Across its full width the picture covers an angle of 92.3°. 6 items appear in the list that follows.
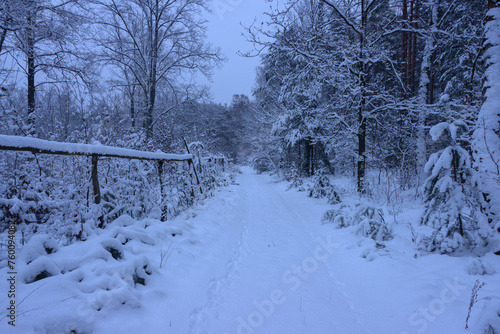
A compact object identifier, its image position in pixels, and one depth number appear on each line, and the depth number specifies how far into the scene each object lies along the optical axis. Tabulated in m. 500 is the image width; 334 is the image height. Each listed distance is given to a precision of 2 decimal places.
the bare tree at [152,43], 13.89
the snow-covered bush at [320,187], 9.57
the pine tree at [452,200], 3.41
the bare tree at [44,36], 6.36
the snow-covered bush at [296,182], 13.38
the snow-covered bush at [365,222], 4.63
